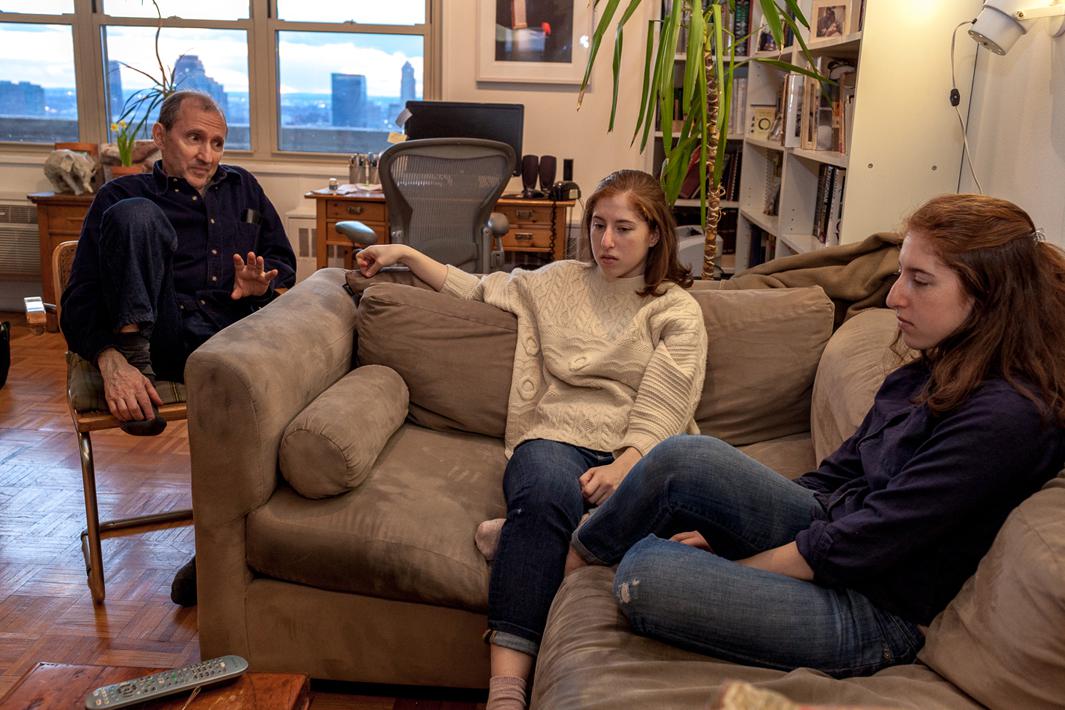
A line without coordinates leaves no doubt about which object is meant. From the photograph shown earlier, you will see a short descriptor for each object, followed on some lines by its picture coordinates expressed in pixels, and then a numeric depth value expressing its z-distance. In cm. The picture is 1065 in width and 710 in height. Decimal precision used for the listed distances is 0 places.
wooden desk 427
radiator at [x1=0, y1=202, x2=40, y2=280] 494
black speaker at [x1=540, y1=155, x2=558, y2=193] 442
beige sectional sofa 123
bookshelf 259
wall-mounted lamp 219
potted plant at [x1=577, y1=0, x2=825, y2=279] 266
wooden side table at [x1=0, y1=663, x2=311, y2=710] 124
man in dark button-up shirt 204
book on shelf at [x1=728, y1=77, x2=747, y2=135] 448
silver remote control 121
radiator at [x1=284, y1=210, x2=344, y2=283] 489
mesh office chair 381
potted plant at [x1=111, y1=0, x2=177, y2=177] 470
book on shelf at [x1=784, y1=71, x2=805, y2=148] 349
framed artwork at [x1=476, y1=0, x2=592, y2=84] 480
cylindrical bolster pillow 180
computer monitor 441
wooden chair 213
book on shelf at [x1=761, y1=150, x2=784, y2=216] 413
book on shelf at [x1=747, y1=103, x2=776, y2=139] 425
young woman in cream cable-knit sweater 183
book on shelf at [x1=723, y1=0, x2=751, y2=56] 445
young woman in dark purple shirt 125
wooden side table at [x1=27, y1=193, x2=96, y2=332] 459
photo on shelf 293
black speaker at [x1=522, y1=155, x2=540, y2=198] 447
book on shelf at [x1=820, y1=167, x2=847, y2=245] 315
